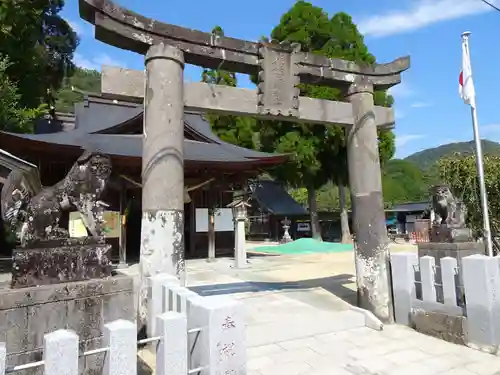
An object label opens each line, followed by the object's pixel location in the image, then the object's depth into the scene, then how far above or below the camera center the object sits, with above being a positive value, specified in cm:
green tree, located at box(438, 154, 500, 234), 920 +86
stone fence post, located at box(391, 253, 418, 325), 545 -101
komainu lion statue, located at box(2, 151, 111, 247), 320 +31
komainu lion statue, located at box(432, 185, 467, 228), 596 +17
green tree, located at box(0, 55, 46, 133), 1100 +418
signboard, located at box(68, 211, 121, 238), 361 +6
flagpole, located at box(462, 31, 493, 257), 667 +84
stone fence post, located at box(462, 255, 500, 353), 437 -106
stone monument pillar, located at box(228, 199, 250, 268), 1187 -19
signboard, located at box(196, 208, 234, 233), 1465 +27
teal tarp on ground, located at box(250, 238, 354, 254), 1880 -136
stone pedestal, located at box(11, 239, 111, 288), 307 -28
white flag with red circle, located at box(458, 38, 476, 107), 739 +293
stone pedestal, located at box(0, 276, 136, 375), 285 -71
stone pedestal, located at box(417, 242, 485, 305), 500 -55
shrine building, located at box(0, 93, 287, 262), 1195 +242
